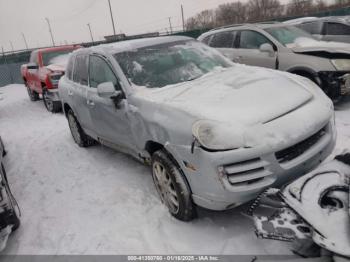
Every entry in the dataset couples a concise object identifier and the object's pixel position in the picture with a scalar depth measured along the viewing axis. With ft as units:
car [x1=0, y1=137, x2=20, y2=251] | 10.46
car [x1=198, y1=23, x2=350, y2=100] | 20.11
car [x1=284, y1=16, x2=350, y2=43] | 29.78
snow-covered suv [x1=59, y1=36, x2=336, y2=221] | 9.14
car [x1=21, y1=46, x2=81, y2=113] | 31.27
